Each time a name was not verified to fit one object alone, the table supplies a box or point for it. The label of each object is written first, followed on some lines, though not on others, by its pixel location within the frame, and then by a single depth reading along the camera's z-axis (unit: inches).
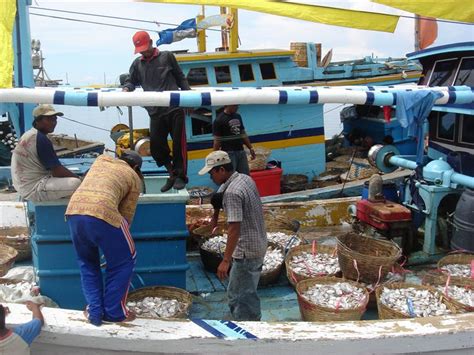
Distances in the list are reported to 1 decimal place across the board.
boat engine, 216.8
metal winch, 211.2
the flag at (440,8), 270.2
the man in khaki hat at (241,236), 161.3
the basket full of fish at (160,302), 173.6
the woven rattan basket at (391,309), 167.0
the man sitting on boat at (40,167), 168.2
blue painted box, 174.7
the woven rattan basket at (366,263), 189.8
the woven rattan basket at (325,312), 165.8
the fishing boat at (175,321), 148.1
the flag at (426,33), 467.8
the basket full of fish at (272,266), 208.8
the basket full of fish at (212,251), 217.6
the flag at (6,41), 154.7
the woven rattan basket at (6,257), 203.8
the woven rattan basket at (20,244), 226.4
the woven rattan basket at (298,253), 196.9
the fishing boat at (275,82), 432.1
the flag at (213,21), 400.6
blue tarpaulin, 177.5
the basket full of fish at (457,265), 197.3
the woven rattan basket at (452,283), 172.4
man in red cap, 207.3
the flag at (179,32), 389.4
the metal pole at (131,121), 204.1
